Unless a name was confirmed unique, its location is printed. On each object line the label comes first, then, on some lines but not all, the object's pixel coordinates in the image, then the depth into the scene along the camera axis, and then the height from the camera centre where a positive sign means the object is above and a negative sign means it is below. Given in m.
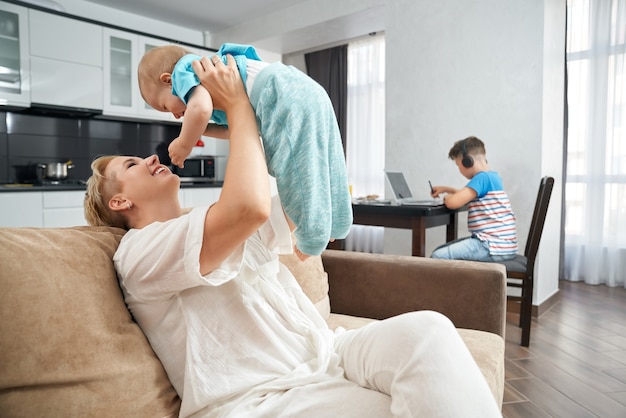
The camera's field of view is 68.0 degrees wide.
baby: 0.89 +0.11
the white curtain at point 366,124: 5.32 +0.77
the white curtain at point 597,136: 4.03 +0.50
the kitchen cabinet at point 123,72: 4.36 +1.12
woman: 0.88 -0.31
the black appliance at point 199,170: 5.07 +0.21
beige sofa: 0.82 -0.28
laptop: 3.17 +0.00
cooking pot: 4.11 +0.15
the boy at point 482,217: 2.87 -0.16
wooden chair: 2.67 -0.44
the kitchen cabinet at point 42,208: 3.45 -0.17
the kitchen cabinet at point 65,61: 3.88 +1.10
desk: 2.76 -0.17
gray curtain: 5.55 +1.37
